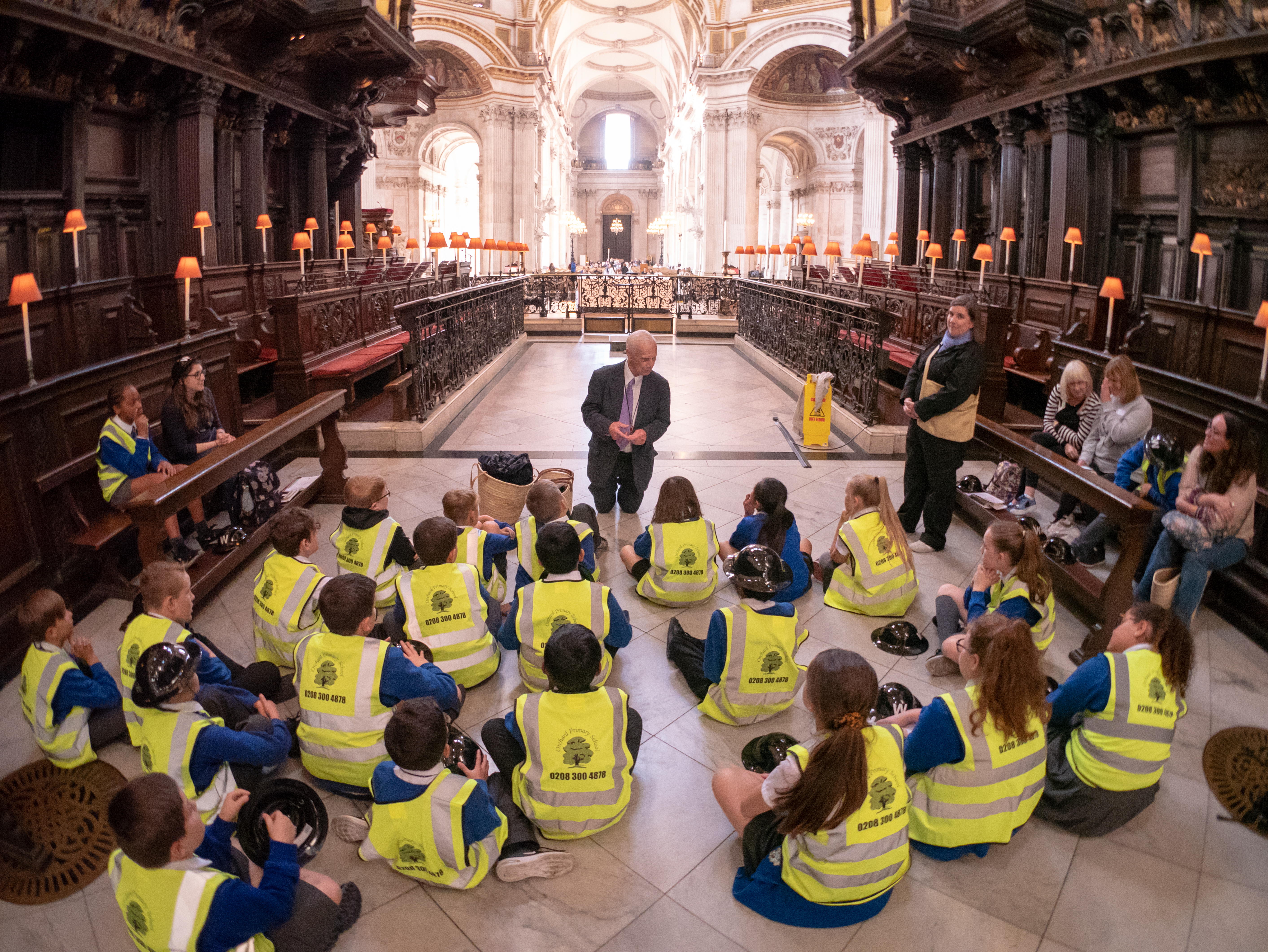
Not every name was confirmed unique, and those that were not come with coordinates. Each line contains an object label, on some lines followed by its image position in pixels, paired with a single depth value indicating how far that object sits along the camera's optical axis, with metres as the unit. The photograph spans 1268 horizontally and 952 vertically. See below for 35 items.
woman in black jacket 5.18
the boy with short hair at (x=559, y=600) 3.31
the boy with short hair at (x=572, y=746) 2.61
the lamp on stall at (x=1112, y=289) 8.02
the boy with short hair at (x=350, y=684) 2.85
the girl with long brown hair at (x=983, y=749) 2.48
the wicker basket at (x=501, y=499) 5.43
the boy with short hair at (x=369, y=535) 4.10
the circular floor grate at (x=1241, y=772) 3.04
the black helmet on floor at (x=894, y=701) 3.38
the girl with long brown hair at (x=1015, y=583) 3.51
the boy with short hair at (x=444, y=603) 3.50
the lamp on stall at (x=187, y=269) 7.17
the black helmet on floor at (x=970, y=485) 6.34
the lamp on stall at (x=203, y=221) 8.99
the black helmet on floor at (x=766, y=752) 3.06
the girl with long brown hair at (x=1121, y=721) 2.71
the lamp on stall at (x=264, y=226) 10.63
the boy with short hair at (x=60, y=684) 2.96
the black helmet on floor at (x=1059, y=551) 4.86
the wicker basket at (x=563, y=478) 5.76
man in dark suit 5.55
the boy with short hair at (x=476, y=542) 4.02
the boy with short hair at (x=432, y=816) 2.37
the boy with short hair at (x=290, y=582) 3.62
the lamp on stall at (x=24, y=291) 4.97
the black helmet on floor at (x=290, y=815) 2.63
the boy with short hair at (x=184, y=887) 1.88
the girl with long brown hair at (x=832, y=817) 2.23
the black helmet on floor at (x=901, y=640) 4.18
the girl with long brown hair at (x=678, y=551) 4.14
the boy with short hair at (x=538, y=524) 4.04
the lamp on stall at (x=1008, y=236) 10.49
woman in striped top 5.65
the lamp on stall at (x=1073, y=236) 9.72
